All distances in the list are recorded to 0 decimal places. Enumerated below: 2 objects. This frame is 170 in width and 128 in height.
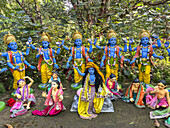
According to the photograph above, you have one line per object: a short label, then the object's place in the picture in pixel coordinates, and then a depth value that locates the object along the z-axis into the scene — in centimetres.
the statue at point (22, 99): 341
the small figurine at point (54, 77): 350
